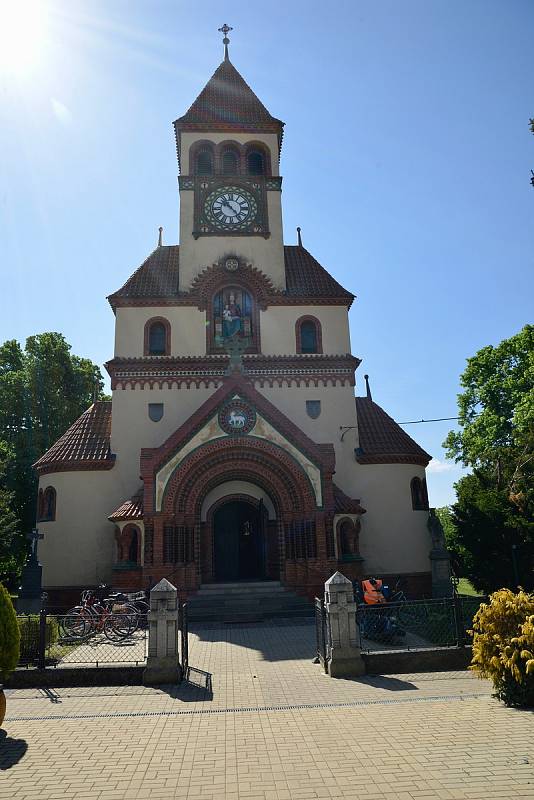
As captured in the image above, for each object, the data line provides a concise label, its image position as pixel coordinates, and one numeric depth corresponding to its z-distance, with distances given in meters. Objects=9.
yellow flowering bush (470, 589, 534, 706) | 9.66
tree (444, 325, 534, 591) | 22.62
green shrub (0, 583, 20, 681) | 9.89
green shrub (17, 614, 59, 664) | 12.68
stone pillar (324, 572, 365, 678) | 12.13
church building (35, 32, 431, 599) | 22.27
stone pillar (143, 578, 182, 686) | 11.77
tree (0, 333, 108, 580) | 35.16
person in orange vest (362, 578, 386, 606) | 15.90
